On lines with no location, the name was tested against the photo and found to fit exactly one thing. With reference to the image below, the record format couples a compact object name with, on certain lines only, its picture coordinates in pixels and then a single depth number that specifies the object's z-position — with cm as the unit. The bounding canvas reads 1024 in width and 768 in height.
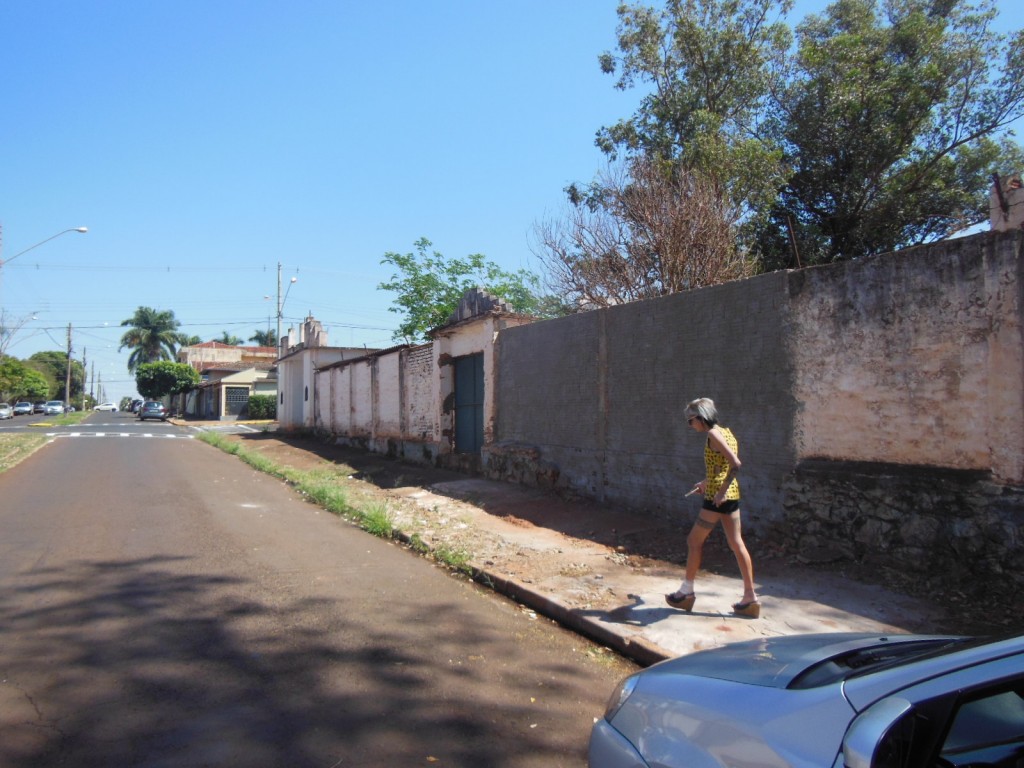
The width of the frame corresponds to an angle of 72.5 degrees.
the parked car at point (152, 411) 5053
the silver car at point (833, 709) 158
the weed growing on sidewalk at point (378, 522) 879
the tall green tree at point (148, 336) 7112
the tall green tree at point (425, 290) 2808
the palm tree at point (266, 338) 8200
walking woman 521
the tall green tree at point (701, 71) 1641
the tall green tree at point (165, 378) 5794
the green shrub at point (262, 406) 4625
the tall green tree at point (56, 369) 8900
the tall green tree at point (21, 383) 5819
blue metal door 1327
